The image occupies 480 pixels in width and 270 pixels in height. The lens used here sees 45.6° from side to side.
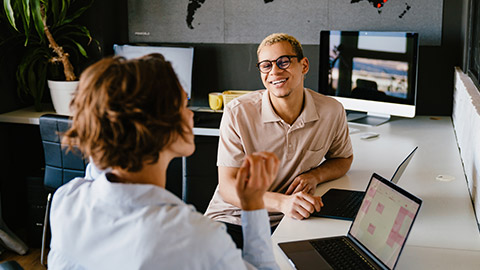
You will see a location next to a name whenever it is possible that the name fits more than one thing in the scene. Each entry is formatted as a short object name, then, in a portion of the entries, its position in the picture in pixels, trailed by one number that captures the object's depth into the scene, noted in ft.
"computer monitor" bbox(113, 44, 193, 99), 12.86
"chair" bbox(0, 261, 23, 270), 4.62
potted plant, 12.03
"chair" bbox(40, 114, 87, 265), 9.75
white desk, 5.41
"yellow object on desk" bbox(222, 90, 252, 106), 12.25
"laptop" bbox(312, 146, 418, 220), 6.37
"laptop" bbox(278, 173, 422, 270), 4.93
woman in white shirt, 3.54
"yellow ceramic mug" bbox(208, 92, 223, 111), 12.59
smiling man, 7.41
